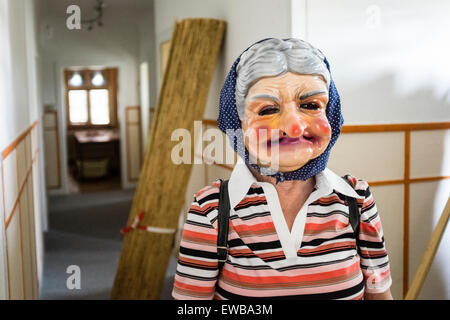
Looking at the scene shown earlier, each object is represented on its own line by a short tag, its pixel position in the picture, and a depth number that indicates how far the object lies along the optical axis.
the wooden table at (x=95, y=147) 9.23
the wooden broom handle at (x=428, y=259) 2.07
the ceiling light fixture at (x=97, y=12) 5.63
